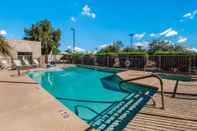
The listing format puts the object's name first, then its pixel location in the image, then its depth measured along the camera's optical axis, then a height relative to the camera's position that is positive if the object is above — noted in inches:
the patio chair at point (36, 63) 360.7 +1.0
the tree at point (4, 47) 332.6 +56.4
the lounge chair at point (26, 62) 355.3 +4.7
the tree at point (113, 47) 663.2 +108.5
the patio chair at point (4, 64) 324.8 -2.4
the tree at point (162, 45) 593.9 +109.5
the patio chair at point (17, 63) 331.5 +1.2
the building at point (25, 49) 387.7 +59.0
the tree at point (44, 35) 602.7 +179.1
